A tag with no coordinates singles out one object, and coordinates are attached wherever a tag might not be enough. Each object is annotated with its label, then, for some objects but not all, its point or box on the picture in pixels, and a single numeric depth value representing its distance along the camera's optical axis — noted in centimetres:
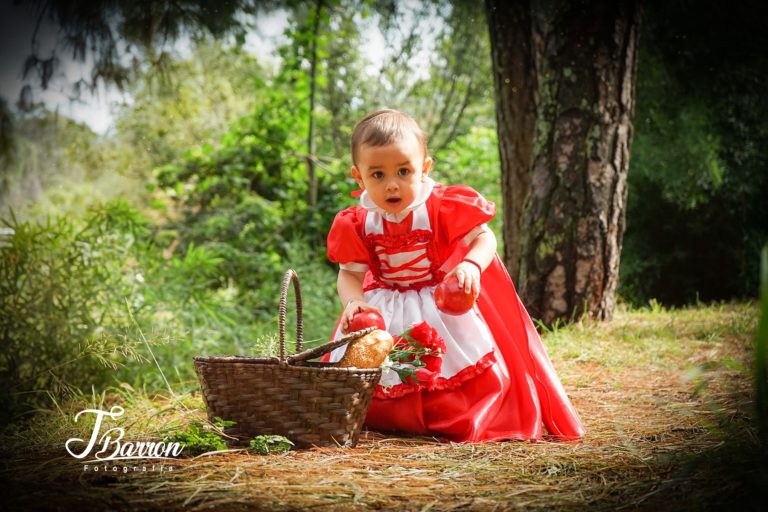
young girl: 227
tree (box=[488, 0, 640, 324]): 351
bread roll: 203
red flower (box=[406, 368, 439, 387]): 229
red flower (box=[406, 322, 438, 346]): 228
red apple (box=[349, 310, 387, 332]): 220
